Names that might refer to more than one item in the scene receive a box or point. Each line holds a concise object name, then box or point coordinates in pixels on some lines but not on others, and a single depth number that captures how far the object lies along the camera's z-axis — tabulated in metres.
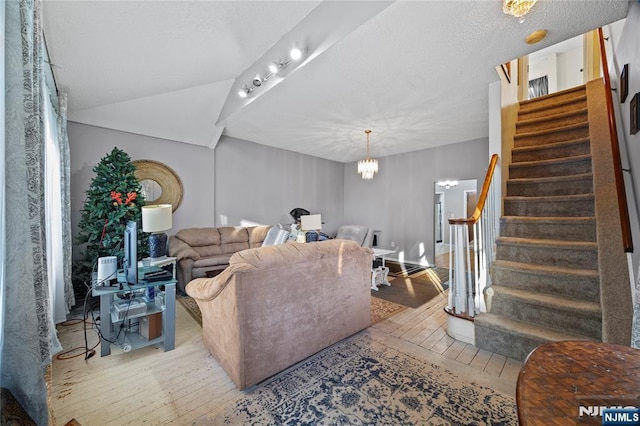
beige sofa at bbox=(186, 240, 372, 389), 1.75
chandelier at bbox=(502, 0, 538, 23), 1.78
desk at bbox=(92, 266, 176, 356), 2.15
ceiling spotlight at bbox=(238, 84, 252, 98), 3.31
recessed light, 2.14
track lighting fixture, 2.41
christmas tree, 3.22
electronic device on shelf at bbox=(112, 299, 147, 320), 2.22
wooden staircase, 2.10
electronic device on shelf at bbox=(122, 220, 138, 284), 2.27
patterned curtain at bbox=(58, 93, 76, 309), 2.84
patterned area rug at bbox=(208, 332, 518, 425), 1.55
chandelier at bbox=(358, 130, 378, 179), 4.99
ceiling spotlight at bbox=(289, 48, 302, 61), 2.38
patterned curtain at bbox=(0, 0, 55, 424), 0.82
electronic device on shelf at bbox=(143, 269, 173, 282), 2.33
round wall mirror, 4.19
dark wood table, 0.57
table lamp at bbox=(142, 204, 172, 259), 2.55
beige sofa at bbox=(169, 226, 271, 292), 3.87
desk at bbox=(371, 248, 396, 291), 4.05
